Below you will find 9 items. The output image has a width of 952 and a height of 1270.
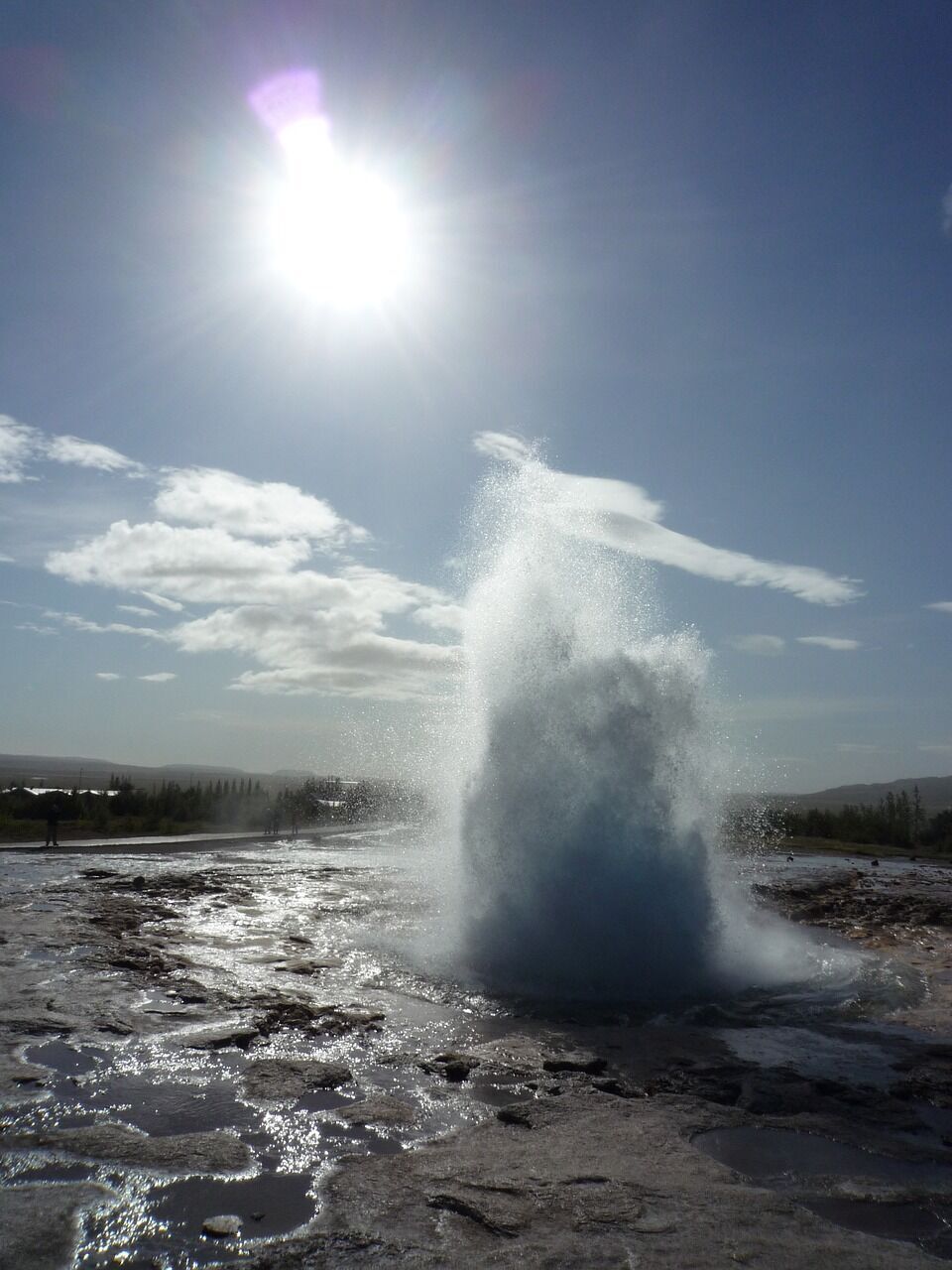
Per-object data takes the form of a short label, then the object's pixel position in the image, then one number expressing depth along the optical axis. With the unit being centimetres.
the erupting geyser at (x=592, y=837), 1130
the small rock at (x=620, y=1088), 689
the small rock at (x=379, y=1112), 607
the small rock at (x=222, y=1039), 764
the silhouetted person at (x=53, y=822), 3044
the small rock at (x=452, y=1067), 712
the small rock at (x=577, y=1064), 744
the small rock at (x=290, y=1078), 655
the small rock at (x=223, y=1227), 439
